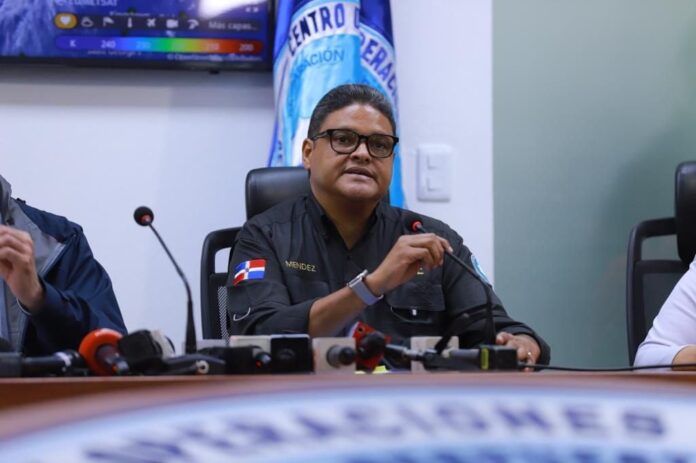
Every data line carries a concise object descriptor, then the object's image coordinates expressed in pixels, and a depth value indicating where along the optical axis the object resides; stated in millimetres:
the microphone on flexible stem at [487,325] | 2457
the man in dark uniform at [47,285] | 2943
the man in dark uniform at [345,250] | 3154
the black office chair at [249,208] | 3355
